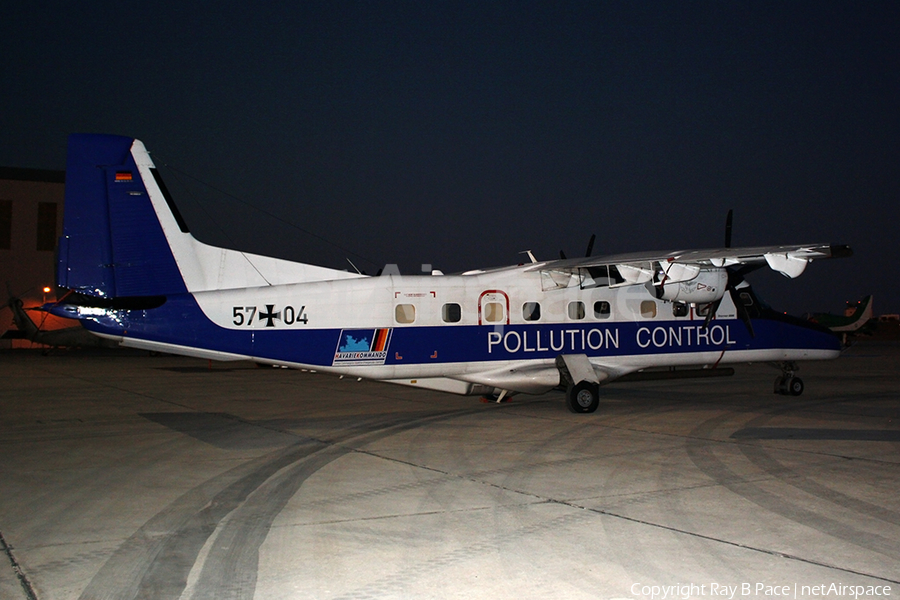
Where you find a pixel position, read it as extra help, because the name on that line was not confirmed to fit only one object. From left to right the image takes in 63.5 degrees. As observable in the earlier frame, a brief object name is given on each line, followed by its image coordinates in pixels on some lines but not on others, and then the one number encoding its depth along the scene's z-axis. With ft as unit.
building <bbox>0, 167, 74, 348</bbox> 175.22
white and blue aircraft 37.81
